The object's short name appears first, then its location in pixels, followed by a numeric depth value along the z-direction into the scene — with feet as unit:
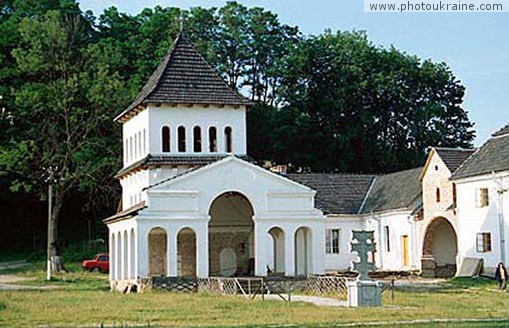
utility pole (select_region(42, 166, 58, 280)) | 182.29
